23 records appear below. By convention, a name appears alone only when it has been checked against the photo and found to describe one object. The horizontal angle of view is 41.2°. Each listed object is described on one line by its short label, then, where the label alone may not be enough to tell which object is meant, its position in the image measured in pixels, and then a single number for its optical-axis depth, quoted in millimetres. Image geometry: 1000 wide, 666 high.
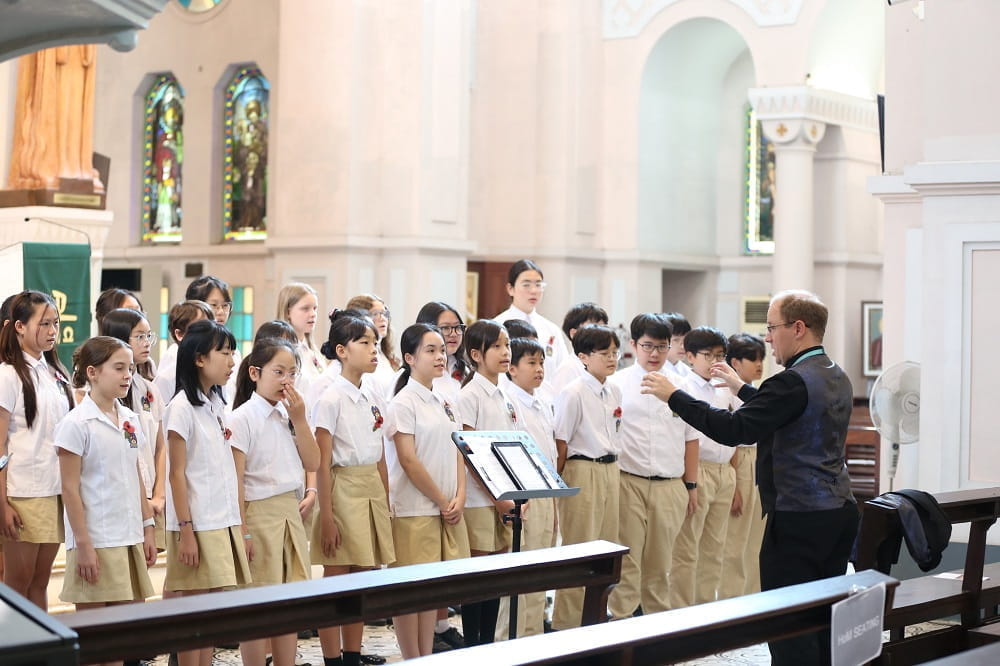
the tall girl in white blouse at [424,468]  5883
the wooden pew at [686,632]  2980
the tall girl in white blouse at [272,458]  5336
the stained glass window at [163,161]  18094
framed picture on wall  15703
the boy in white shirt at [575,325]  7914
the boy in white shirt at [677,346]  7809
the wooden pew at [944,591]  4855
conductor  4777
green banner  8445
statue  9969
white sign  3447
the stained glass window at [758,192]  17578
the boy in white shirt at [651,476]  6809
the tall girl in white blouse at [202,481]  5039
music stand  5156
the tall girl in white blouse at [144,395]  5871
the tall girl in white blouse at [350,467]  5766
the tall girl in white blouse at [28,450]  5492
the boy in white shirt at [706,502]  7133
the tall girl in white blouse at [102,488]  4867
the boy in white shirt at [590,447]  6520
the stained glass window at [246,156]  17422
